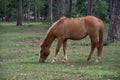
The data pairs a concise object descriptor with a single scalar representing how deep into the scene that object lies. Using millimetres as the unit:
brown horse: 13547
